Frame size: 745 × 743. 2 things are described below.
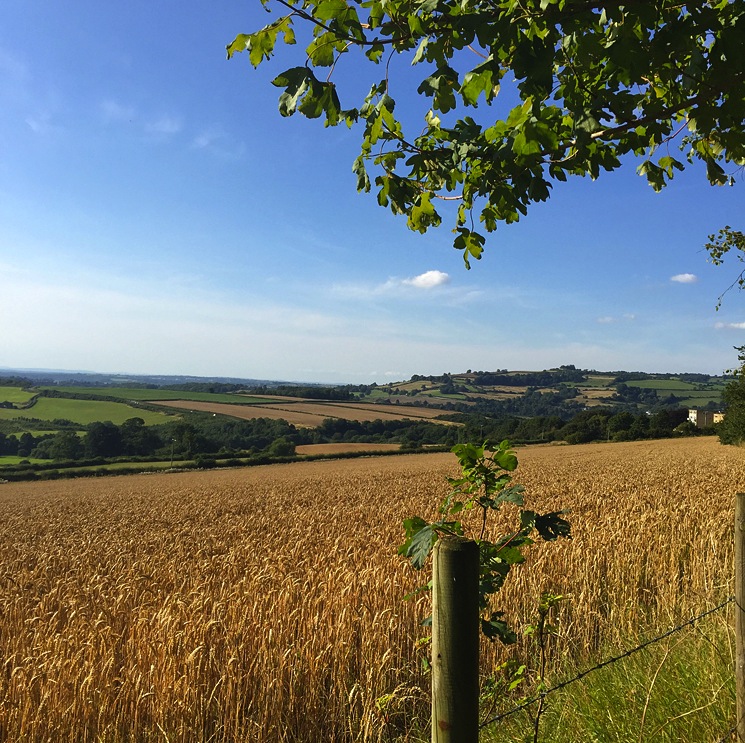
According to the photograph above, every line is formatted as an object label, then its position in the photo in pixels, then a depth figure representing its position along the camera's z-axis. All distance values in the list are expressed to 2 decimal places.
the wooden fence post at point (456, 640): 1.77
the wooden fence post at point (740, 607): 2.67
